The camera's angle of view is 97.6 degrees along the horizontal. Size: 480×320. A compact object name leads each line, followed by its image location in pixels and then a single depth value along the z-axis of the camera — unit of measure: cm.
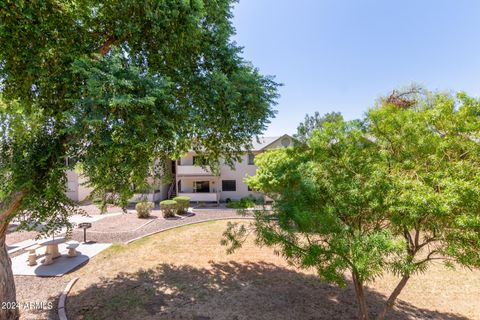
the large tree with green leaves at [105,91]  519
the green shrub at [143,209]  1818
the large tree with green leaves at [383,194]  367
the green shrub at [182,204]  1972
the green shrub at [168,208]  1838
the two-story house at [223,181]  2559
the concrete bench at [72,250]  1053
